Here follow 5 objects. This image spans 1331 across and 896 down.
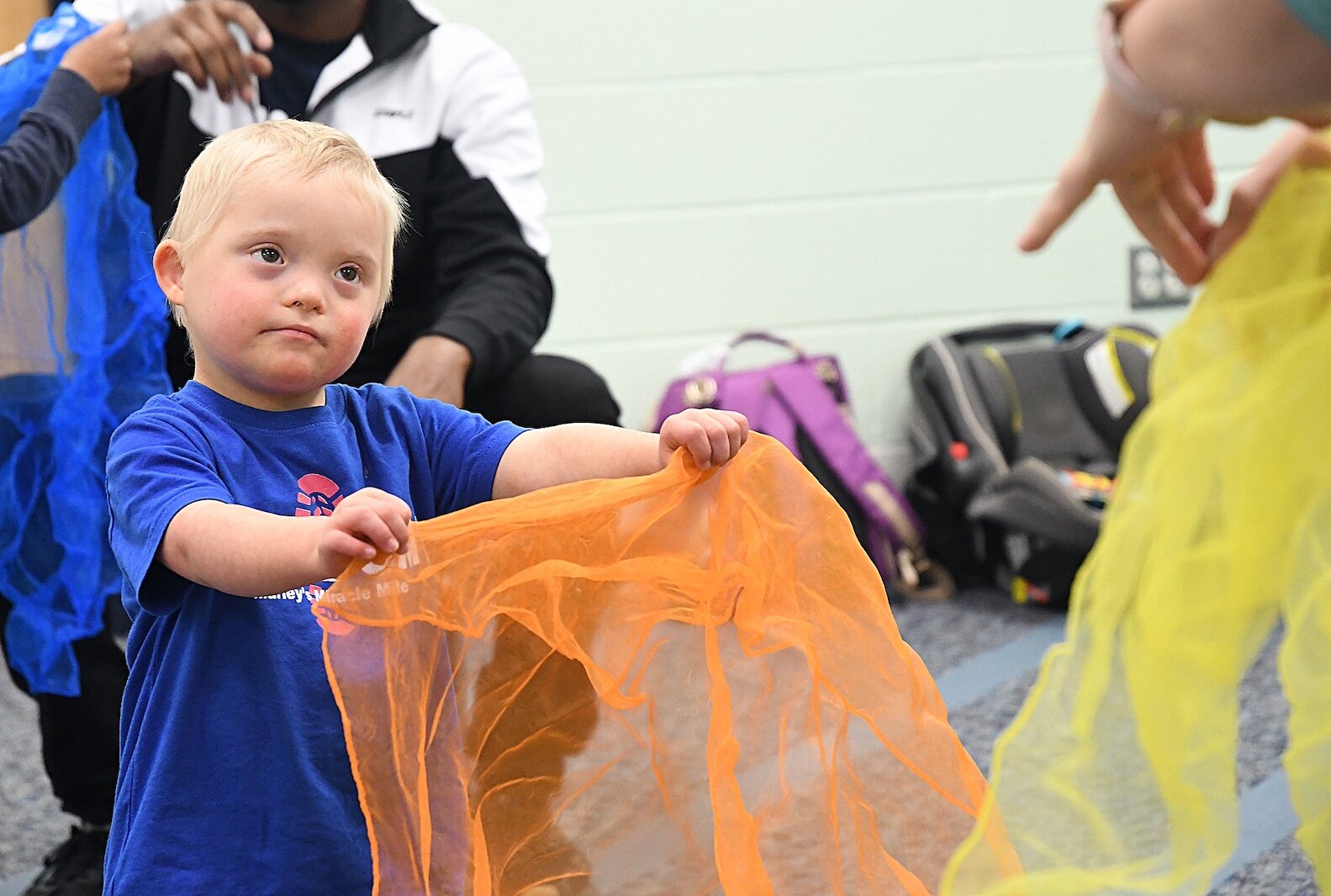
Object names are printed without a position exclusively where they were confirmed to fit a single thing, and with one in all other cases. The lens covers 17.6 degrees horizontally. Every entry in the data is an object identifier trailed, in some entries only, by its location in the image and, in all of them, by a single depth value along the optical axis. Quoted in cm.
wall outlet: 545
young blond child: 248
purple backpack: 476
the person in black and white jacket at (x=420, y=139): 304
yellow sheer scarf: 230
